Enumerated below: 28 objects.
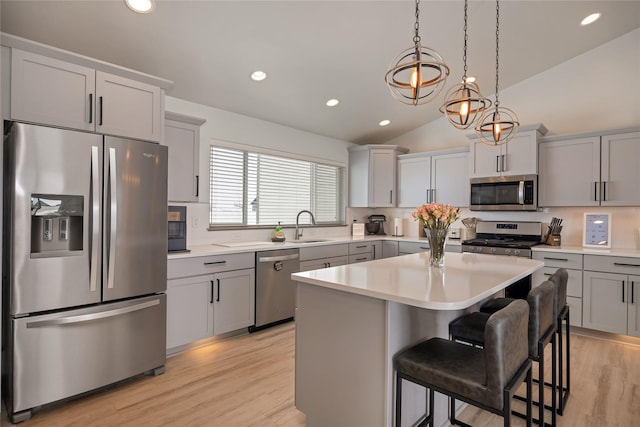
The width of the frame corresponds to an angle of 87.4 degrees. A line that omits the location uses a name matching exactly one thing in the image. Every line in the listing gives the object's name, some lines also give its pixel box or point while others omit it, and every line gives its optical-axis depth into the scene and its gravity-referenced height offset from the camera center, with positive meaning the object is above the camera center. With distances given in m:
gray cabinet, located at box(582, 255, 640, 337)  3.16 -0.74
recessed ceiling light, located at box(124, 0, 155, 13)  2.29 +1.44
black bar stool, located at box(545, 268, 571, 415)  2.12 -0.64
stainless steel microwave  3.96 +0.30
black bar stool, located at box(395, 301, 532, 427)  1.30 -0.66
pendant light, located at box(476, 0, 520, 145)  2.47 +1.01
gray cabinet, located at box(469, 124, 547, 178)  3.90 +0.75
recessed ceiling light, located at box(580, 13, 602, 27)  3.26 +1.97
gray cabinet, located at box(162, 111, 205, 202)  3.12 +0.57
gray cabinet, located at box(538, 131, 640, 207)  3.45 +0.52
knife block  3.94 -0.27
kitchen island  1.58 -0.59
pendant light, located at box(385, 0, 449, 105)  1.67 +0.72
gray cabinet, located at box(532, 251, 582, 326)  3.46 -0.60
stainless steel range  3.88 -0.27
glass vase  2.23 -0.19
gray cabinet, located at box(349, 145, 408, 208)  5.25 +0.62
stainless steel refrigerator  2.00 -0.32
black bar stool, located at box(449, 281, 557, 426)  1.73 -0.64
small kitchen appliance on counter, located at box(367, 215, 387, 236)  5.59 -0.11
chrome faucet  4.58 -0.12
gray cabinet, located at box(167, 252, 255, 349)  2.87 -0.76
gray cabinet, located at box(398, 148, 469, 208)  4.67 +0.56
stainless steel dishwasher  3.51 -0.78
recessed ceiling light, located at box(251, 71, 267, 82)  3.34 +1.40
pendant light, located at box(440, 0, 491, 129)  2.05 +0.70
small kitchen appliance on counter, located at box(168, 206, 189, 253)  3.12 -0.15
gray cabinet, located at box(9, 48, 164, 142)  2.06 +0.78
